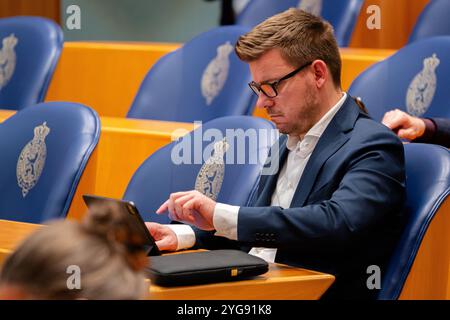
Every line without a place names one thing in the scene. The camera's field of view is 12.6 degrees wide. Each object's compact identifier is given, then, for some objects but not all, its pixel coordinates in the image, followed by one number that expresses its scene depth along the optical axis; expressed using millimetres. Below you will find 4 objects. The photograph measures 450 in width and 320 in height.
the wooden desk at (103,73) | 5366
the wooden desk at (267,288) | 3497
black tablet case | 3501
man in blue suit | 3700
